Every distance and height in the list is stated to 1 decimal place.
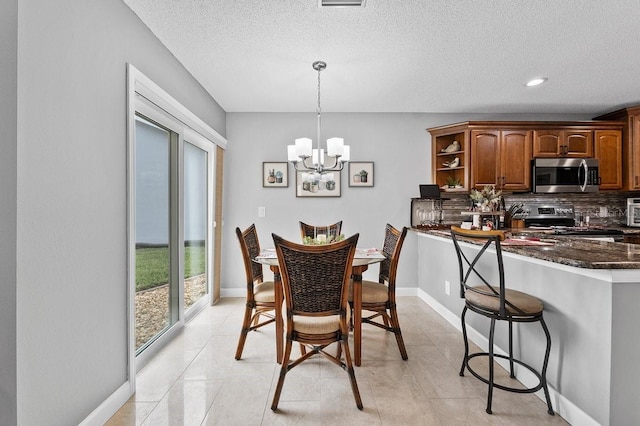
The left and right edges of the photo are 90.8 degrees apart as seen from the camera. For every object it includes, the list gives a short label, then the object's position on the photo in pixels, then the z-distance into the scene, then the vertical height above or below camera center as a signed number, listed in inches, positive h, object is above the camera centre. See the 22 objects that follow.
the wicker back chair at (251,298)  94.9 -26.1
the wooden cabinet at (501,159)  157.6 +27.9
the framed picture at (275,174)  166.7 +20.7
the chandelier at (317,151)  104.4 +21.4
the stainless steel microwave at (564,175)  158.2 +19.9
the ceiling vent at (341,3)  75.5 +50.8
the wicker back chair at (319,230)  139.9 -7.5
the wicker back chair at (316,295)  71.0 -19.0
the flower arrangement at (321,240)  102.1 -9.0
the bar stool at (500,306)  69.2 -20.8
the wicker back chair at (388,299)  97.0 -26.3
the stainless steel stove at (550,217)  167.4 -1.4
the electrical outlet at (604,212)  171.5 +1.4
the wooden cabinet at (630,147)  154.6 +33.5
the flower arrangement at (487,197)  142.4 +7.9
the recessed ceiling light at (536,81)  123.3 +52.9
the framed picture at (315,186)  167.3 +14.5
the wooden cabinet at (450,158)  159.2 +29.9
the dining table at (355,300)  91.2 -25.4
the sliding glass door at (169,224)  98.7 -4.3
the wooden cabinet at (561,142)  159.5 +36.7
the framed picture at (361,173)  168.2 +21.6
